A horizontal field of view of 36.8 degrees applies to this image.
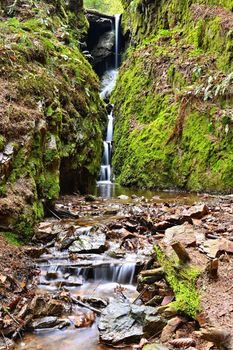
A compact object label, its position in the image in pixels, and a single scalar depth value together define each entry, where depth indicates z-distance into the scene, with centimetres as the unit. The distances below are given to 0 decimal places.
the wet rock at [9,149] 556
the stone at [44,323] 325
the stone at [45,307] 342
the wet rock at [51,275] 423
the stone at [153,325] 295
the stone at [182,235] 381
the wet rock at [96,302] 371
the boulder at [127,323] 300
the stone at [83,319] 332
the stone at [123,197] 970
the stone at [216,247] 350
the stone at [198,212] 523
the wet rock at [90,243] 489
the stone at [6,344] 286
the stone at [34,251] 464
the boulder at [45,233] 522
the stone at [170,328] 277
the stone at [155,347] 259
